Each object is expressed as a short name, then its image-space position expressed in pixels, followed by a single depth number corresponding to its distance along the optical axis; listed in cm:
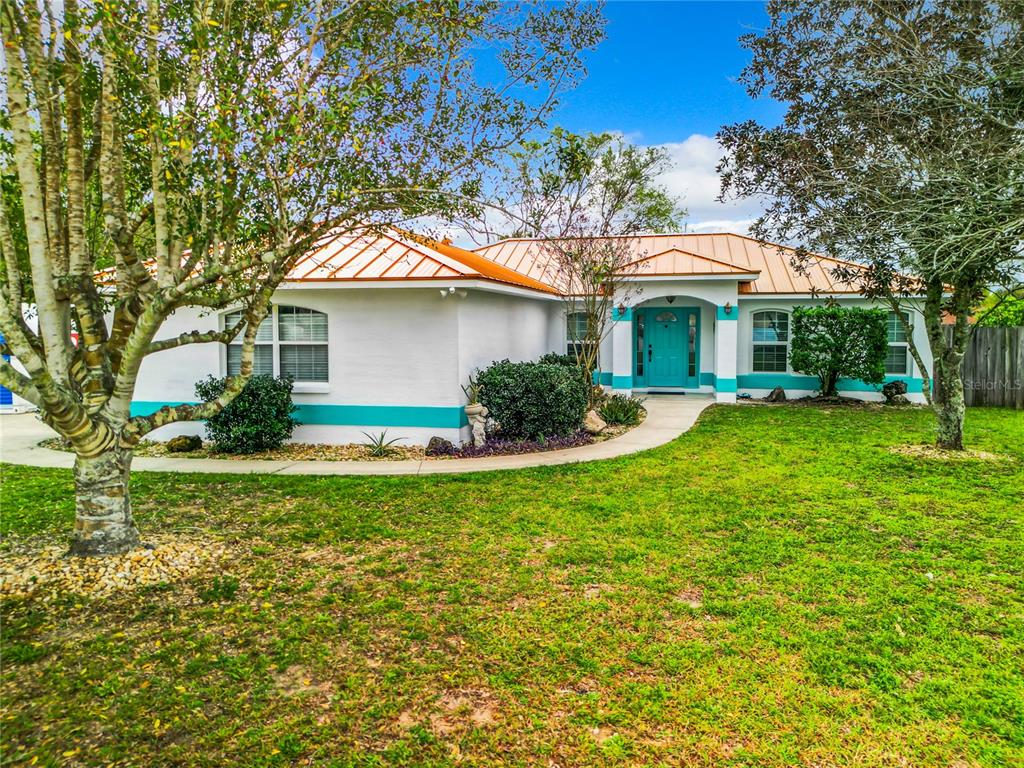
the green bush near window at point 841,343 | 1590
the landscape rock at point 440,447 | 1073
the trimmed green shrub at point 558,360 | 1593
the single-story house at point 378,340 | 1088
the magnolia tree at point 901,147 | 716
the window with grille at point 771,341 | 1817
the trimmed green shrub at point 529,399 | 1117
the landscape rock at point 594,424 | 1252
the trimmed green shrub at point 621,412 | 1370
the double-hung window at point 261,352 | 1167
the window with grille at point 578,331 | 1858
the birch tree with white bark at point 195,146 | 488
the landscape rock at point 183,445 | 1120
